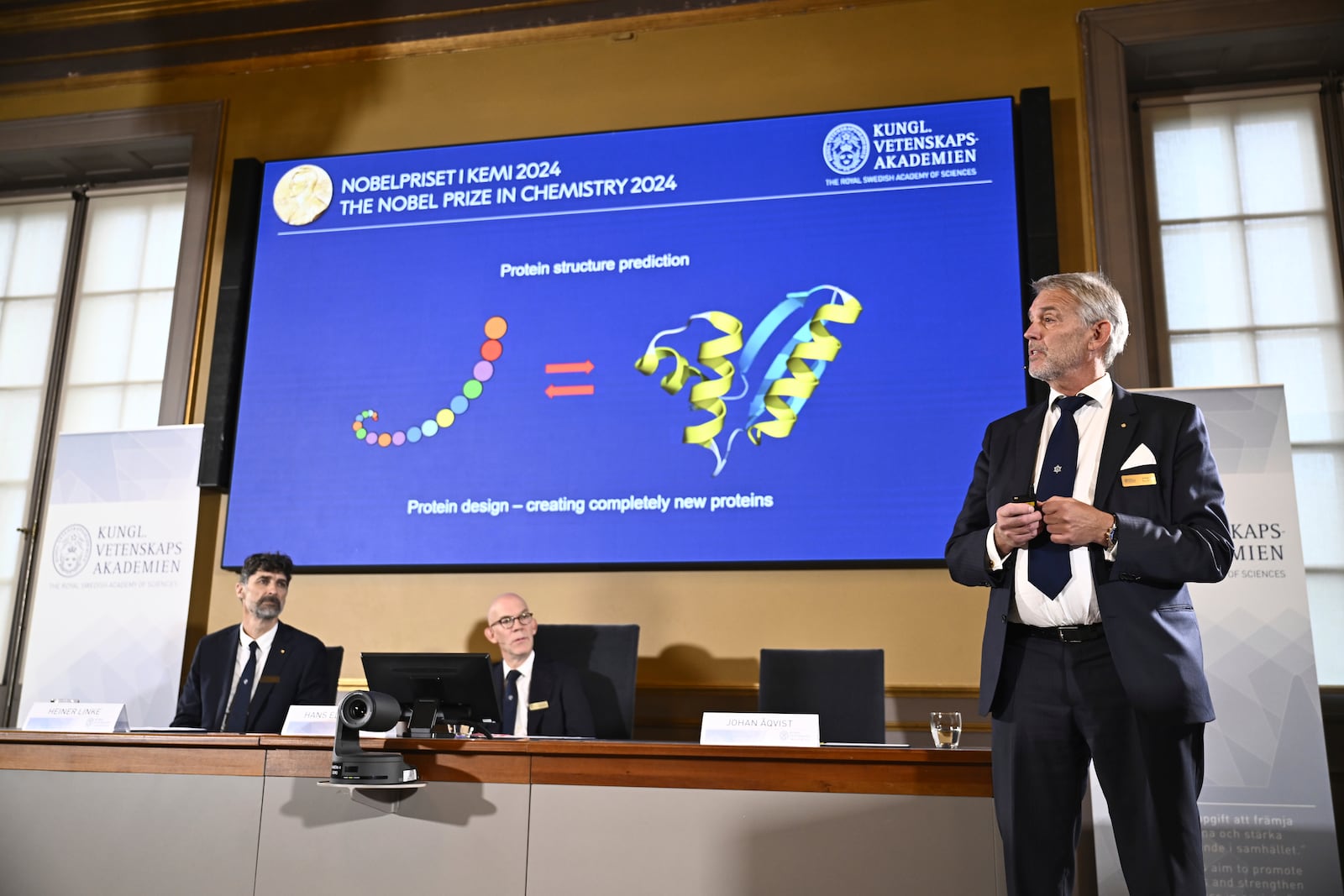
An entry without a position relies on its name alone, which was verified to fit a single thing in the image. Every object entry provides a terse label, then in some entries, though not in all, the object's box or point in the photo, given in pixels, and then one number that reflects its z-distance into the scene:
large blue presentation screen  4.15
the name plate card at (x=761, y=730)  2.34
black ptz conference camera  2.30
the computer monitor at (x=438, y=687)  2.76
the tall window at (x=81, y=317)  5.31
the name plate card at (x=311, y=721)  2.65
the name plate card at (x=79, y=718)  2.78
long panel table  2.14
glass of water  2.46
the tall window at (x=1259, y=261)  4.22
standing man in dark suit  1.70
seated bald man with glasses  3.45
